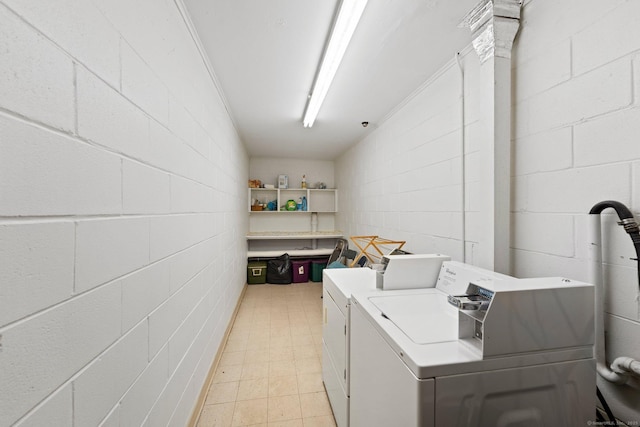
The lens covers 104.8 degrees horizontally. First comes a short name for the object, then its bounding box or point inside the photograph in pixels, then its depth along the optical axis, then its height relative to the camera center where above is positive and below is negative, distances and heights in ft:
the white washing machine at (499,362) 2.50 -1.60
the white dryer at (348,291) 4.38 -1.48
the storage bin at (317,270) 14.82 -3.45
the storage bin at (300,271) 14.77 -3.50
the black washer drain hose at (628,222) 2.92 -0.12
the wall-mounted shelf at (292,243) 14.96 -2.08
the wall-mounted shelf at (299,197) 16.15 +1.10
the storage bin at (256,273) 14.35 -3.55
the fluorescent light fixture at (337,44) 4.16 +3.47
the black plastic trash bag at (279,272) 14.44 -3.46
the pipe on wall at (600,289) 3.04 -1.03
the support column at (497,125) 4.46 +1.63
